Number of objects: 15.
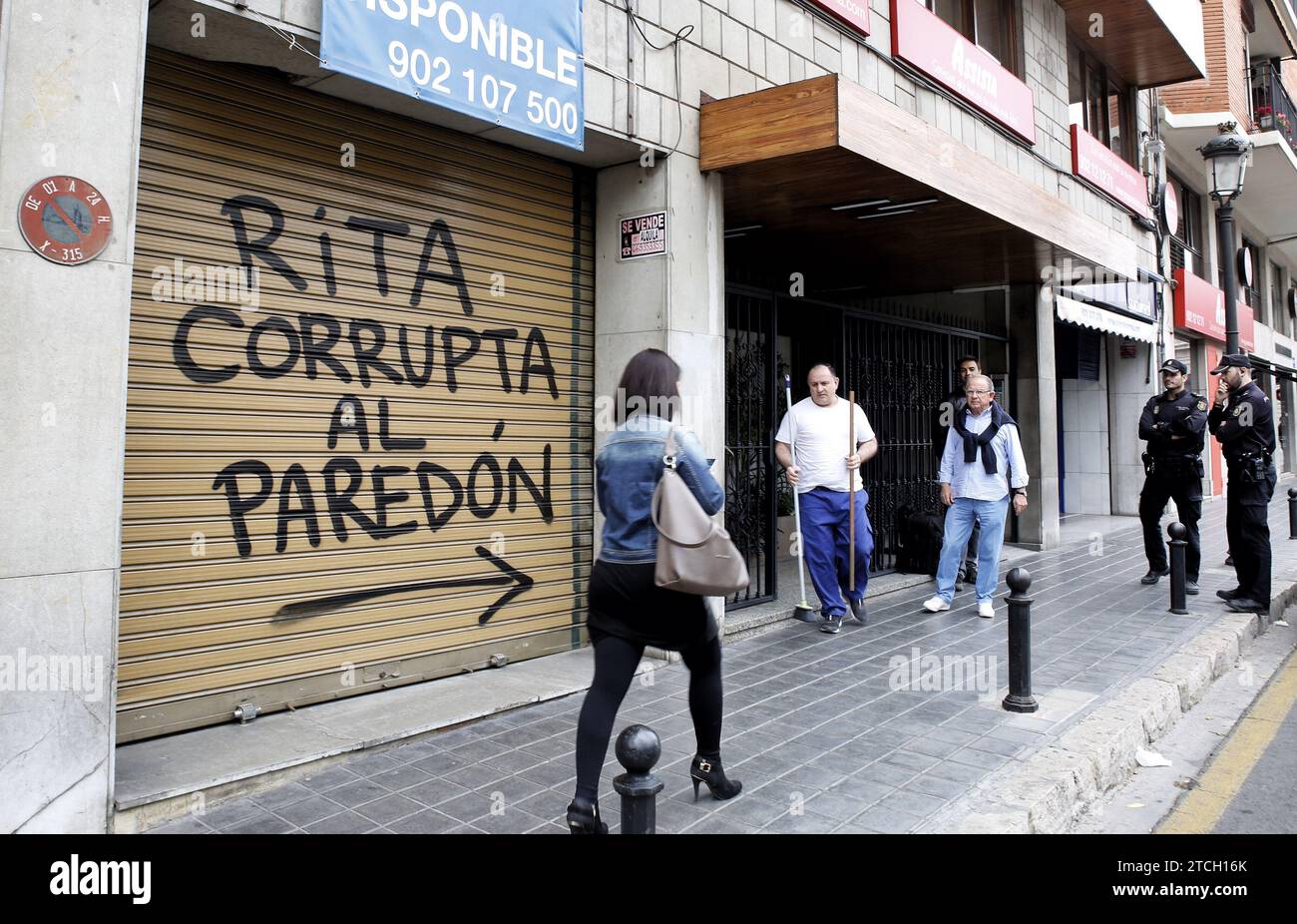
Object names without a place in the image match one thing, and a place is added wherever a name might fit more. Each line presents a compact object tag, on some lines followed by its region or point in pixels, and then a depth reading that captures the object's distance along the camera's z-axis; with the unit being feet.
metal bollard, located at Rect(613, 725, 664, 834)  8.63
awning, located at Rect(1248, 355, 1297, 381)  52.72
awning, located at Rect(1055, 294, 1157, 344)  38.43
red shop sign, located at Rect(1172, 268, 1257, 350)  56.34
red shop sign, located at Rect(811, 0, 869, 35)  25.71
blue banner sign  14.79
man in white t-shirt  23.25
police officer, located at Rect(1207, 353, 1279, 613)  24.63
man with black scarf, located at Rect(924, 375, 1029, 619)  24.48
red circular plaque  10.55
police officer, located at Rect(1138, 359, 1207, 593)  26.89
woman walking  11.05
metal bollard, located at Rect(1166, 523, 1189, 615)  24.58
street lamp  35.22
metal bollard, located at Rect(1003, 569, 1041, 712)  16.10
